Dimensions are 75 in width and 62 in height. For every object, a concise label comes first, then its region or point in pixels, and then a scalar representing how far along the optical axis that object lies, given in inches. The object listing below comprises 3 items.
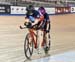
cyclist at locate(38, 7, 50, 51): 643.4
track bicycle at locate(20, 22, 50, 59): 603.0
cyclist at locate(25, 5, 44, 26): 590.5
